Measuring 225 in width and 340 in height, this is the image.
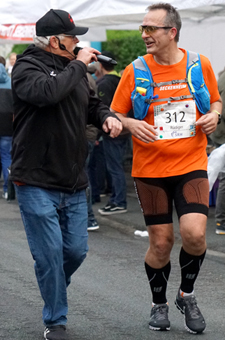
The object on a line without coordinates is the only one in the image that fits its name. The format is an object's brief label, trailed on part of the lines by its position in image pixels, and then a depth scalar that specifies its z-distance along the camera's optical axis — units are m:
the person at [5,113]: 17.43
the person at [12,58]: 30.72
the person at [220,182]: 13.04
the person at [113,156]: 15.13
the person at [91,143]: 13.28
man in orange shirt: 7.00
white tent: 13.68
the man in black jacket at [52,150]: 6.45
